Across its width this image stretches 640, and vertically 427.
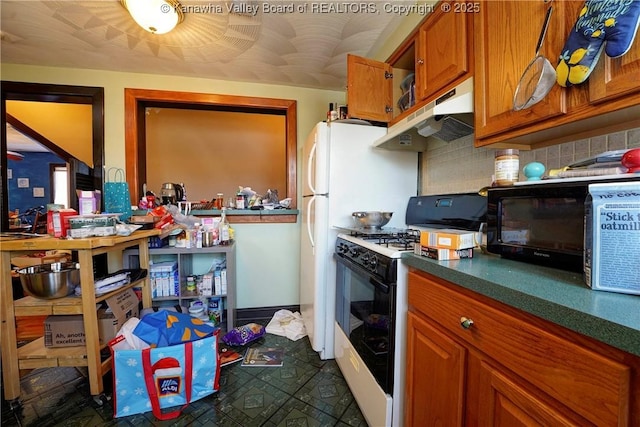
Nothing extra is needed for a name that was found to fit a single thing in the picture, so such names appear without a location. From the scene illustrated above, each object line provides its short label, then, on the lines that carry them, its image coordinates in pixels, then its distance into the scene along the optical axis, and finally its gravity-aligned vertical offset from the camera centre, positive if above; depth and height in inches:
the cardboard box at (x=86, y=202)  63.7 +1.7
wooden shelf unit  52.7 -21.4
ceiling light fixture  56.3 +43.7
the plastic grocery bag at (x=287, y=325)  85.2 -40.3
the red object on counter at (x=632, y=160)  24.4 +4.4
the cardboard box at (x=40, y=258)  82.5 -16.8
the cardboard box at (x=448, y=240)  36.9 -4.6
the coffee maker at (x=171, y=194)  91.6 +5.2
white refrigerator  69.4 +5.4
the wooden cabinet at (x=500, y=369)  18.3 -14.8
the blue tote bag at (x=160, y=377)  51.3 -34.3
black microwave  29.7 -2.0
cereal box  22.2 -2.7
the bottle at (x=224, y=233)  85.9 -8.1
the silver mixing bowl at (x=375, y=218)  61.8 -2.5
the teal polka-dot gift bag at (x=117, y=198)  84.4 +3.5
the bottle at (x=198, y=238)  82.7 -9.4
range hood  43.6 +16.7
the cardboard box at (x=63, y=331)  57.2 -26.8
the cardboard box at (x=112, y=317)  60.4 -25.6
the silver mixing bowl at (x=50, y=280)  52.9 -14.7
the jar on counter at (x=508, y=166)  37.6 +6.0
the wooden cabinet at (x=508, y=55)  31.3 +20.7
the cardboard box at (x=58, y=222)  57.2 -2.9
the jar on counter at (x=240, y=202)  97.5 +2.4
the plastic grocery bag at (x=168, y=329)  55.4 -26.7
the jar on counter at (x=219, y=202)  96.3 +2.4
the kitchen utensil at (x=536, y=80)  31.4 +15.9
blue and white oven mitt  24.3 +17.0
